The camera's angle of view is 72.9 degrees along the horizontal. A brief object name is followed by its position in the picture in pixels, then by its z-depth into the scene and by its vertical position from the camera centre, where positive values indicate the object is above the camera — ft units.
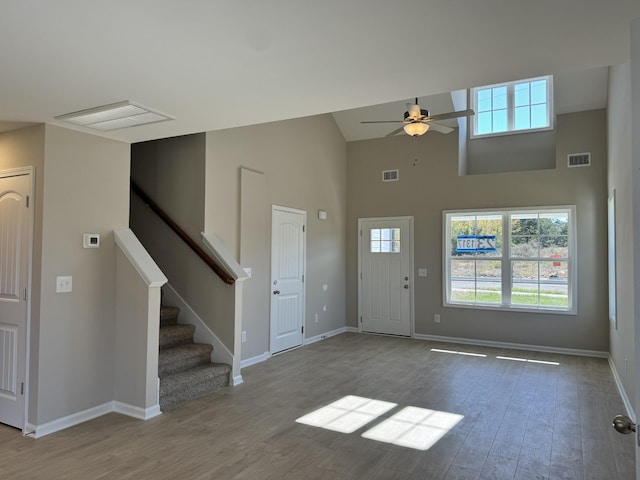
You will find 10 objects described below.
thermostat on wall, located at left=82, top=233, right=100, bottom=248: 12.17 +0.30
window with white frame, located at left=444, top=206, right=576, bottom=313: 21.03 -0.20
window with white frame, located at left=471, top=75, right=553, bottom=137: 22.50 +7.97
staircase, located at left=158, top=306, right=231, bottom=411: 13.14 -3.92
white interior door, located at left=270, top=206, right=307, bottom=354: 19.58 -1.17
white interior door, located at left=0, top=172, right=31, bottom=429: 11.43 -1.15
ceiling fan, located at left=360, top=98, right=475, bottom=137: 15.74 +4.96
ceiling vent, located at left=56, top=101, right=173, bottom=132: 10.15 +3.35
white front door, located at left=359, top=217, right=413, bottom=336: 24.47 -1.26
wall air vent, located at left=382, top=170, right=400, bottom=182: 24.98 +4.54
